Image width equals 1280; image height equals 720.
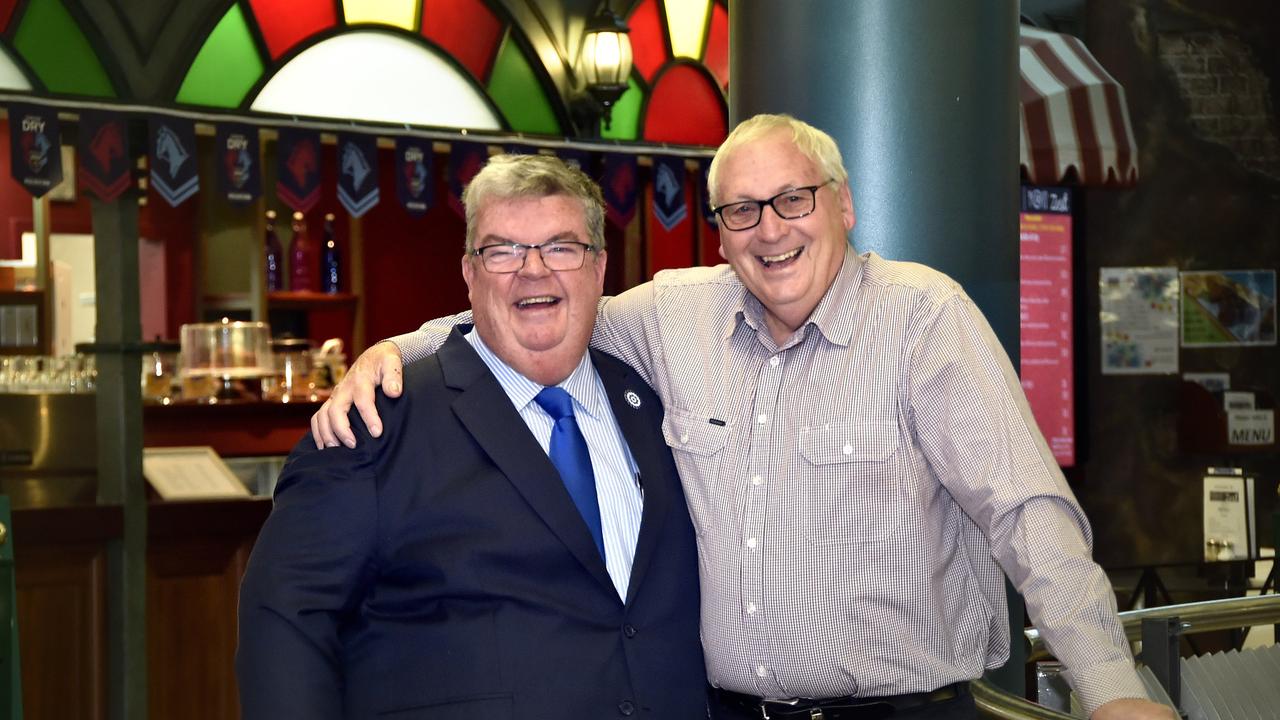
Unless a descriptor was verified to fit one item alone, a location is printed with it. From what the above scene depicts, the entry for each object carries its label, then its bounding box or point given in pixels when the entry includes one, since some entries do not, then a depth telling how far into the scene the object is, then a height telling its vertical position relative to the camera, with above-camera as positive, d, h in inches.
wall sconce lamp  294.5 +55.5
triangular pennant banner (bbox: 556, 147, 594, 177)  275.9 +34.1
